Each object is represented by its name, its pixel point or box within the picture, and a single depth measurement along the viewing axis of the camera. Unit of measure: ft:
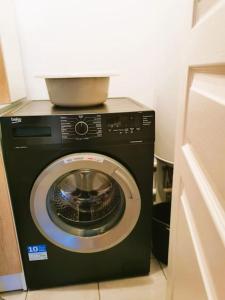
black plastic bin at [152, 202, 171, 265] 4.53
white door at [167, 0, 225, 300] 1.41
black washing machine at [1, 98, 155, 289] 3.50
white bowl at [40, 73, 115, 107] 3.67
